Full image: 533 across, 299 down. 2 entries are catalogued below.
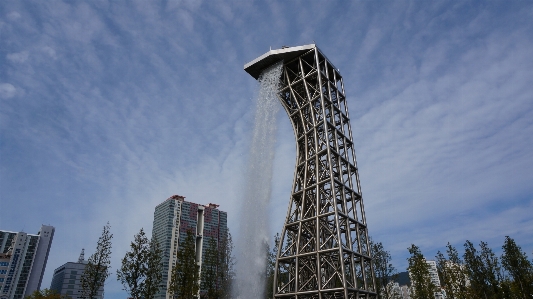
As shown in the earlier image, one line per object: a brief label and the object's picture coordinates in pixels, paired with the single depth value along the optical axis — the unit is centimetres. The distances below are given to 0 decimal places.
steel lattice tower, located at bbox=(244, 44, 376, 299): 2042
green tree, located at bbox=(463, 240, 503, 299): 3484
